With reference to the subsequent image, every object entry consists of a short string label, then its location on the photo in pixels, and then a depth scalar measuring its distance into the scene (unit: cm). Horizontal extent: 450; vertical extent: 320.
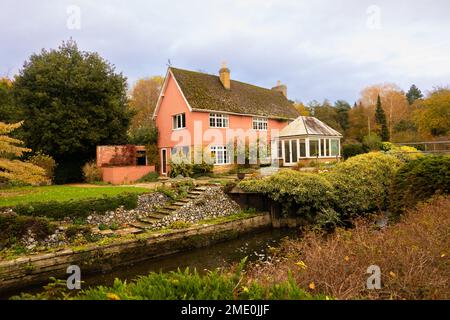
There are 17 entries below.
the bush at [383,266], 412
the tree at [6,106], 2284
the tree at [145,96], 4225
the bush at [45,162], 2000
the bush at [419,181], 1060
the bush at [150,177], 2200
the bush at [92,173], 2172
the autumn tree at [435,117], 3150
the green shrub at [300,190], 1438
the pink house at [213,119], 2355
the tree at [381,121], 3752
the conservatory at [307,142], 2498
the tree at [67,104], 2139
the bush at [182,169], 2126
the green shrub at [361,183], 1501
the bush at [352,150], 2952
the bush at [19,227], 983
